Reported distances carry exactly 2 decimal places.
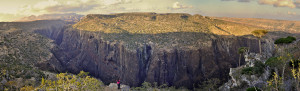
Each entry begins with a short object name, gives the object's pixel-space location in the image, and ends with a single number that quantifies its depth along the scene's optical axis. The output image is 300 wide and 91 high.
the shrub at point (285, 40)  31.92
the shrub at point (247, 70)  30.82
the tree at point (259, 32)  39.47
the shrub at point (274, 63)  21.27
